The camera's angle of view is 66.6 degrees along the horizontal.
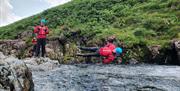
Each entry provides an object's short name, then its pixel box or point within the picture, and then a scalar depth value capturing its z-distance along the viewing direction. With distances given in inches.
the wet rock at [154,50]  464.6
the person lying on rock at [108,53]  433.3
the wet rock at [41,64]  403.9
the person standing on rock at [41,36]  492.6
